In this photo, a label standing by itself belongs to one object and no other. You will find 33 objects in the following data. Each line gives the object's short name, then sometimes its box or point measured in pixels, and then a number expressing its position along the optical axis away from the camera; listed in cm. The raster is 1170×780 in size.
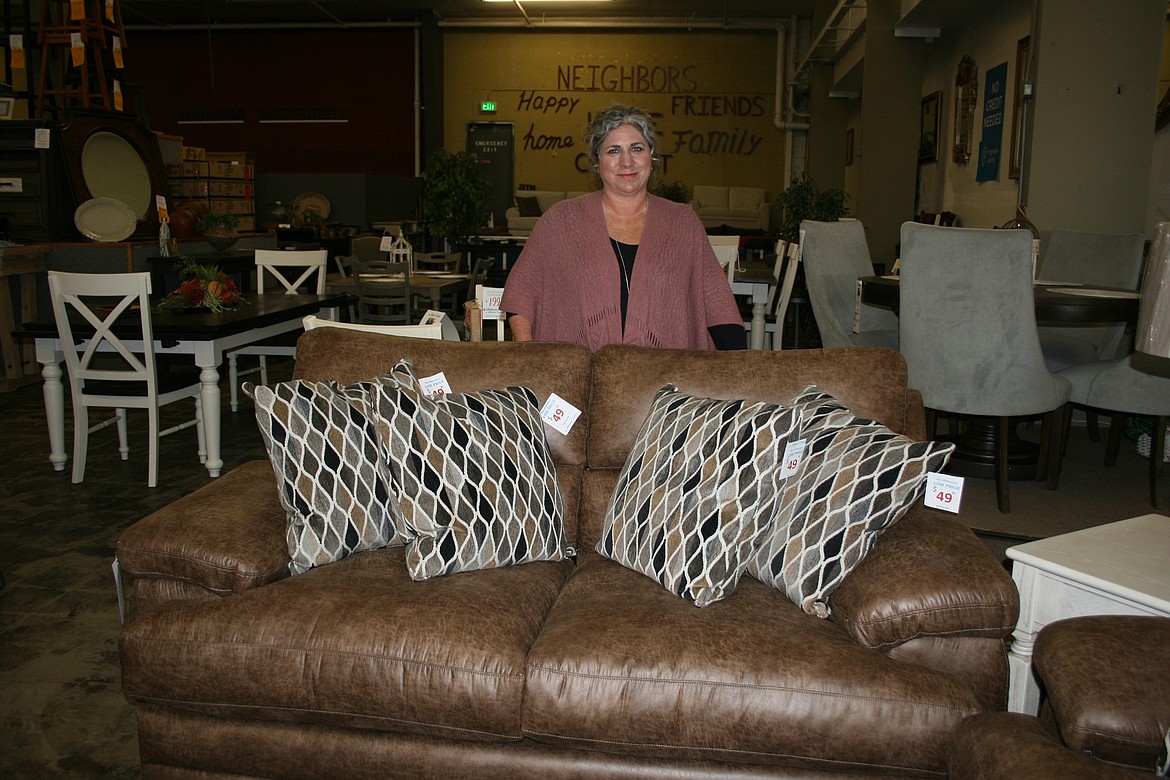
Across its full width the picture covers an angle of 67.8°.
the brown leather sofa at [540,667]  149
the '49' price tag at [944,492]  173
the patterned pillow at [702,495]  177
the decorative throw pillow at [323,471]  192
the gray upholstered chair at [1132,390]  338
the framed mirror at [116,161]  614
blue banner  696
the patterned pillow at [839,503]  168
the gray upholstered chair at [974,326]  313
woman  268
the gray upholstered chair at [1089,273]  423
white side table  151
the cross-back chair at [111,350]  362
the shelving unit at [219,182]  852
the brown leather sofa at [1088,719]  121
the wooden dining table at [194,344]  368
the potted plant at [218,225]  630
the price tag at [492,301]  283
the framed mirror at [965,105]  771
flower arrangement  404
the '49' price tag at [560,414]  220
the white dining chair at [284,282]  491
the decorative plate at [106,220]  615
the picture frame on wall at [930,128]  895
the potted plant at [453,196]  709
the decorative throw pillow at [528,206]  1280
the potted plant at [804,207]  891
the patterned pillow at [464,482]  189
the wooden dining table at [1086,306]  322
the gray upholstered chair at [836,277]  466
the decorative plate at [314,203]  1046
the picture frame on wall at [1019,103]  641
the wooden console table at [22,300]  554
